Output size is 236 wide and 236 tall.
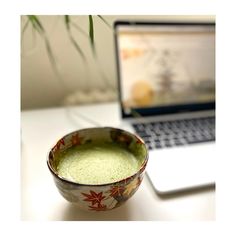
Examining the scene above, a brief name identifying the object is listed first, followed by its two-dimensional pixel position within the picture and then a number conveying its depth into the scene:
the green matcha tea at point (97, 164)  0.44
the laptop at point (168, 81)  0.66
